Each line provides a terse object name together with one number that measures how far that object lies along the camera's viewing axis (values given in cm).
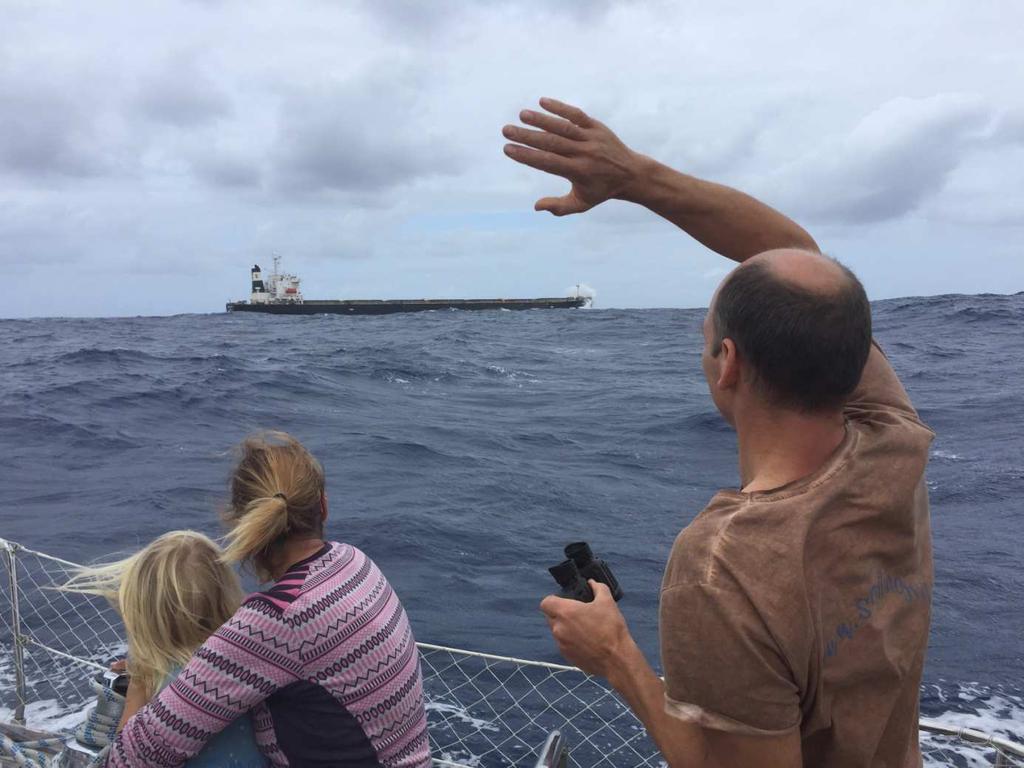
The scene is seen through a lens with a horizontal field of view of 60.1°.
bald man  122
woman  209
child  234
